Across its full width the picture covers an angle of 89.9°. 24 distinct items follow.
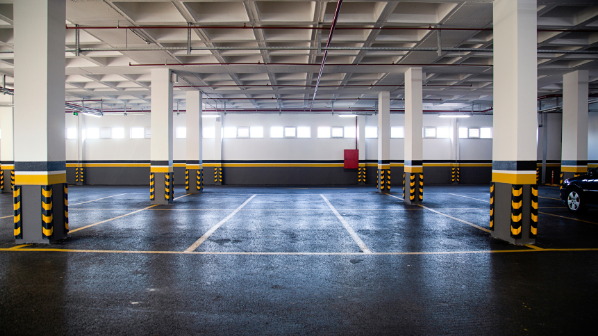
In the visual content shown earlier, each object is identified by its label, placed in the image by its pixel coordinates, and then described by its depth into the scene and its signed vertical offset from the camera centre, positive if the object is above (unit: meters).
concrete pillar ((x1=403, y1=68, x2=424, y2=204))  11.49 +1.00
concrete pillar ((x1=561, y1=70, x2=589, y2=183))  11.99 +1.67
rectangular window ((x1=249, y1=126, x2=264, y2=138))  20.41 +2.09
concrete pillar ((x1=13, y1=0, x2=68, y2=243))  5.83 +0.92
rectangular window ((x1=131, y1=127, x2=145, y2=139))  20.64 +2.15
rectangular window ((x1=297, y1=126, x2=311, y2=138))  20.47 +2.09
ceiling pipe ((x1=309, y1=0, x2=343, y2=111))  6.15 +3.26
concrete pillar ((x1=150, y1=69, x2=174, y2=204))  11.39 +0.95
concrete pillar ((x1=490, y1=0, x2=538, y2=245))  5.96 +0.85
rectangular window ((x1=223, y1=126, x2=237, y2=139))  20.33 +2.09
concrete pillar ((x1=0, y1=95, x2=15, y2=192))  15.71 +0.83
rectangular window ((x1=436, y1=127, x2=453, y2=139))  20.86 +2.02
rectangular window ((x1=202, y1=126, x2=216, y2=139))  20.44 +2.11
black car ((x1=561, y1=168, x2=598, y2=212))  8.71 -0.91
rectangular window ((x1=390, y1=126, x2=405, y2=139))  20.55 +2.07
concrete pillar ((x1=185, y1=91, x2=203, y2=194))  15.30 +0.99
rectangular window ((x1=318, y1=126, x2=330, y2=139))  20.45 +2.08
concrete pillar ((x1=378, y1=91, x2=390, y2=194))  15.39 +1.10
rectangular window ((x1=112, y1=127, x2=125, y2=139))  20.66 +2.09
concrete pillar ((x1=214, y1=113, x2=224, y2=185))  20.08 +0.80
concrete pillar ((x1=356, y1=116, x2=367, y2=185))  20.33 +1.31
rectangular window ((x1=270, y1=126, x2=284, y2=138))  20.45 +2.16
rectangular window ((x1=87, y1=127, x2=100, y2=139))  20.58 +2.09
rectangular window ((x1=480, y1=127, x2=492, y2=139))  20.98 +2.08
